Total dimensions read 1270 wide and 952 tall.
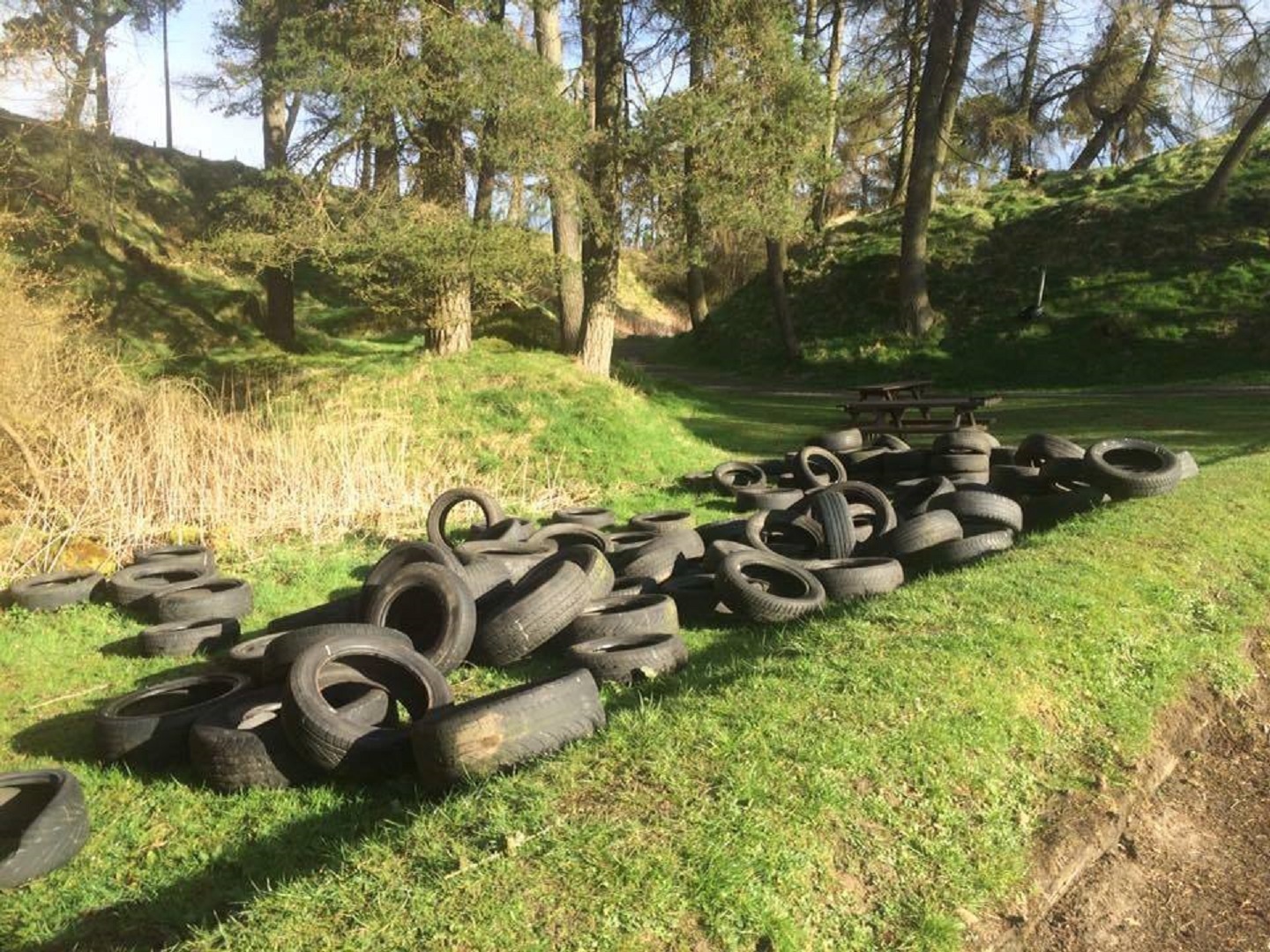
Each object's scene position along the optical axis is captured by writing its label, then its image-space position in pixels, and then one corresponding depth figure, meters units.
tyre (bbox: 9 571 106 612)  7.92
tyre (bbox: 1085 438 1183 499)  8.95
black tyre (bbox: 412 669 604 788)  4.27
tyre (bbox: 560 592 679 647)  6.37
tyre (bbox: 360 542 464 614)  6.77
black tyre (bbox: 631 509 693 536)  9.52
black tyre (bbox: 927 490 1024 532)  8.52
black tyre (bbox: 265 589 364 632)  6.60
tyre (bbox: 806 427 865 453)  13.10
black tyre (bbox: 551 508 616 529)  10.47
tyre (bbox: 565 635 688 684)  5.84
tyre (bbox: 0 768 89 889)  4.11
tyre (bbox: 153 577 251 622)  7.52
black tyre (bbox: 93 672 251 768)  5.11
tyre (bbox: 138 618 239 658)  7.00
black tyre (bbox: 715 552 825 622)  6.87
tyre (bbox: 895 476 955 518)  9.61
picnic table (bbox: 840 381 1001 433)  14.90
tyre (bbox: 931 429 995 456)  11.38
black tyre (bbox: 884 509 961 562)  7.92
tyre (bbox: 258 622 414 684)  5.12
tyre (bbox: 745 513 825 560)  8.51
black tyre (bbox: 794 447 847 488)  11.38
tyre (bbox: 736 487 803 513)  10.97
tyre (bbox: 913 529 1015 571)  7.82
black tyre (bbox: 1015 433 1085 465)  10.40
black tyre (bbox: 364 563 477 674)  5.91
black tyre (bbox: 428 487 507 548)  9.41
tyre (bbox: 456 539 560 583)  7.78
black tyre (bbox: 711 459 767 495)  12.49
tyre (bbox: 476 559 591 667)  6.14
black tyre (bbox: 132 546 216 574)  8.63
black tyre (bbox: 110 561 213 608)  8.07
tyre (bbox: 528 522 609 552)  9.08
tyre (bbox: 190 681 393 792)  4.76
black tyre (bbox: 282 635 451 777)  4.64
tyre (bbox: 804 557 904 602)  7.15
